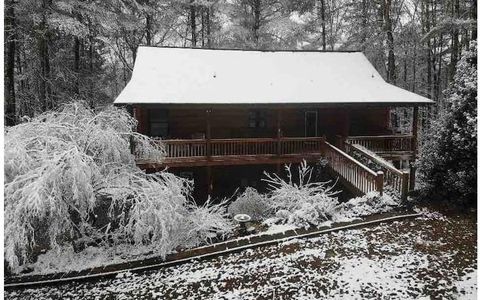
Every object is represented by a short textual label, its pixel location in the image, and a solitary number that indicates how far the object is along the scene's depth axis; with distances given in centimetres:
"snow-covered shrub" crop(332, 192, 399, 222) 1052
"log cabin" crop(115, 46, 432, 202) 1370
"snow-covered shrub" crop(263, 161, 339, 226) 1020
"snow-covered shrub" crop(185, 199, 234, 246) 938
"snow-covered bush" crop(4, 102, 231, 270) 719
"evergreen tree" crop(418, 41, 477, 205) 1051
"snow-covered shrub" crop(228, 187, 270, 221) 1116
